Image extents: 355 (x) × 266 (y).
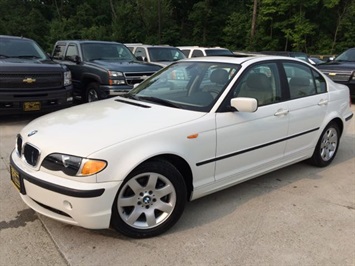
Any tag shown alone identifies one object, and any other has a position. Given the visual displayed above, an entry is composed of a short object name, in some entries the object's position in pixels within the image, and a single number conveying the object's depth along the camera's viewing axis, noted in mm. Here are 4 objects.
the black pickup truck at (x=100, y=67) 7957
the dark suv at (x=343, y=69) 10312
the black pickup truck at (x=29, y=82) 6668
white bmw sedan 2783
